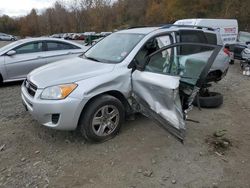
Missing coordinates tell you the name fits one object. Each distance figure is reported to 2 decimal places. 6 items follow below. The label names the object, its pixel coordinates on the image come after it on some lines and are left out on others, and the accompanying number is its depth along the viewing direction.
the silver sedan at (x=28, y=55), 7.40
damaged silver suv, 3.66
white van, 14.26
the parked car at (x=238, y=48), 12.36
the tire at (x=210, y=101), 5.48
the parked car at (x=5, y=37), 45.44
